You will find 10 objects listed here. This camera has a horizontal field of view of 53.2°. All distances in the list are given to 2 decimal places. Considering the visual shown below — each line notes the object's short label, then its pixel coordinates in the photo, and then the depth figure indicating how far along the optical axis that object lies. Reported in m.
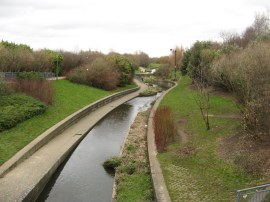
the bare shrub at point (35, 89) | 17.79
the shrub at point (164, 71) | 50.65
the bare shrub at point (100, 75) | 30.36
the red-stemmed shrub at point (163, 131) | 11.85
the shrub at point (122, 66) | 34.84
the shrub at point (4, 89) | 15.58
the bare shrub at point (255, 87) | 9.41
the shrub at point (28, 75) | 19.76
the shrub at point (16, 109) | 12.98
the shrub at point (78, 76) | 29.76
